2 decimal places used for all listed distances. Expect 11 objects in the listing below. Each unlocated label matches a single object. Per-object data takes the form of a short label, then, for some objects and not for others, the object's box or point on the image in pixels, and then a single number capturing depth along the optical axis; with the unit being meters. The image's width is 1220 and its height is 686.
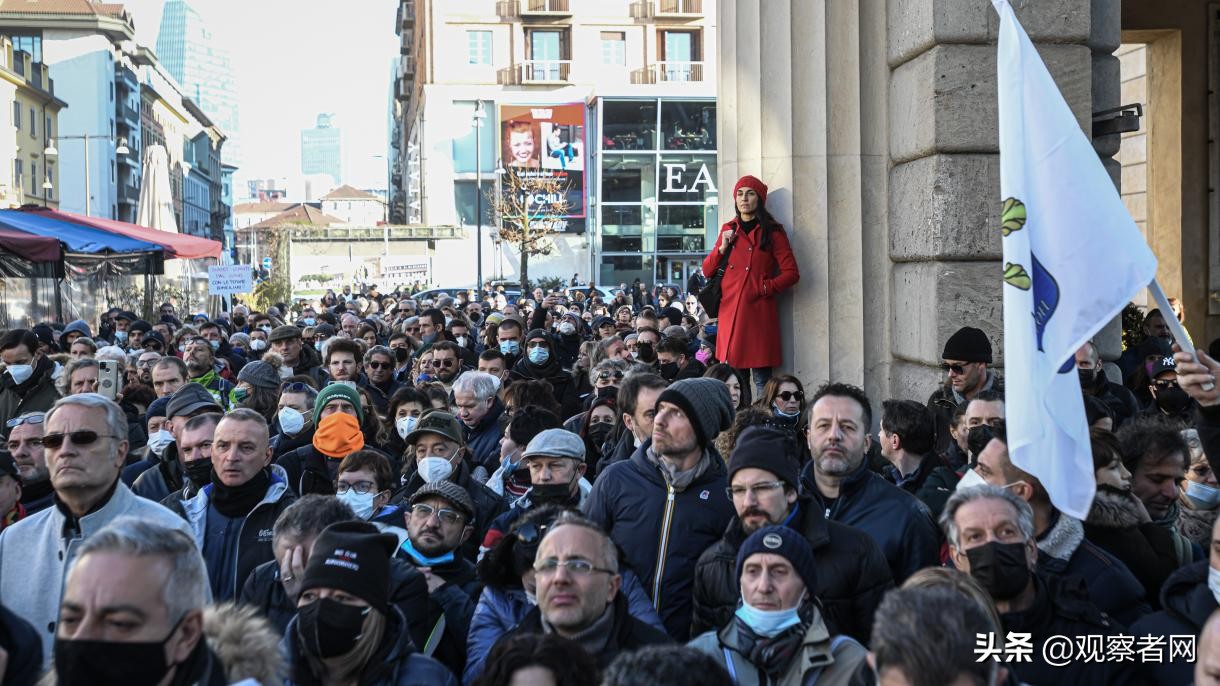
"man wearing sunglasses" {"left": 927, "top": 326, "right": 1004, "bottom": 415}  8.02
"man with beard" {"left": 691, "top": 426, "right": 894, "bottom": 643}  4.93
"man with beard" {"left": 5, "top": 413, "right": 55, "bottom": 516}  6.89
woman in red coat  10.00
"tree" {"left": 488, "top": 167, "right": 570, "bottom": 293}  61.97
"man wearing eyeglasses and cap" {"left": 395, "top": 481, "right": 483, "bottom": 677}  5.34
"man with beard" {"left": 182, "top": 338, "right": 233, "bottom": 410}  12.10
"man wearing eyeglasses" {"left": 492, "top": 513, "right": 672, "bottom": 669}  4.55
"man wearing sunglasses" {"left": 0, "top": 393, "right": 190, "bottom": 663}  5.05
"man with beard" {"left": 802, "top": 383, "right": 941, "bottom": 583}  5.49
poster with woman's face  68.31
